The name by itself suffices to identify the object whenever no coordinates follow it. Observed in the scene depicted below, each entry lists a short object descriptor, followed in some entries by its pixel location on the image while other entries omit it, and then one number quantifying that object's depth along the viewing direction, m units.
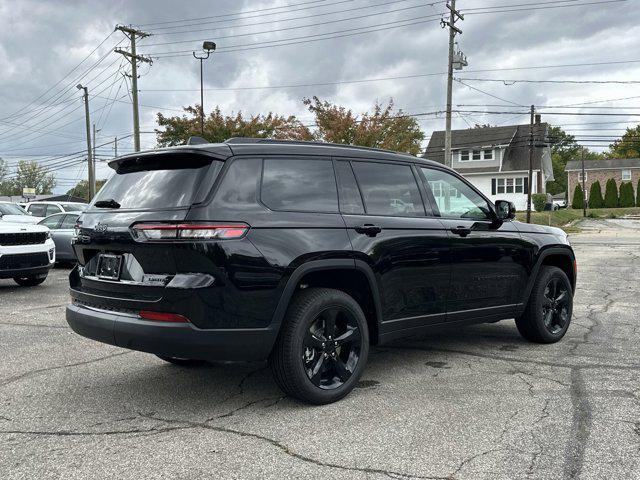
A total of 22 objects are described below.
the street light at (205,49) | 28.20
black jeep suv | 3.68
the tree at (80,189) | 125.12
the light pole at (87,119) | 41.75
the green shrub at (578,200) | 62.87
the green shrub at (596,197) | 63.41
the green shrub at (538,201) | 46.60
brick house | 71.88
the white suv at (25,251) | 9.91
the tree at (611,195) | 62.94
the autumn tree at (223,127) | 35.06
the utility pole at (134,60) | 29.14
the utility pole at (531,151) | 39.28
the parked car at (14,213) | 15.34
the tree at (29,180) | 119.25
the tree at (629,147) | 84.50
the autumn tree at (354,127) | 33.91
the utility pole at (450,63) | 27.62
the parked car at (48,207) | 20.81
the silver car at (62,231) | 14.15
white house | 51.97
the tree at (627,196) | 62.22
